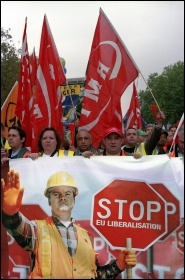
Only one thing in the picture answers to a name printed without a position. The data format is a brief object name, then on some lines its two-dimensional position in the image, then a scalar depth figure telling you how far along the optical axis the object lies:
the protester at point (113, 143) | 5.44
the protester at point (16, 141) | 6.08
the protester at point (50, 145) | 5.45
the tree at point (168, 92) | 43.30
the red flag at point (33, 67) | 9.42
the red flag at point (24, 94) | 7.84
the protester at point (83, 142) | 6.08
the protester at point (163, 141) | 7.58
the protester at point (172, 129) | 8.03
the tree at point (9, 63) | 21.81
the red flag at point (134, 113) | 9.76
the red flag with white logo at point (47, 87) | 7.11
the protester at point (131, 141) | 6.41
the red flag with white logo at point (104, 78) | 6.93
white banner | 4.33
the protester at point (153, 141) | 6.06
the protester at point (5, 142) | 7.92
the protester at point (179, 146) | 4.62
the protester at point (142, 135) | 8.16
